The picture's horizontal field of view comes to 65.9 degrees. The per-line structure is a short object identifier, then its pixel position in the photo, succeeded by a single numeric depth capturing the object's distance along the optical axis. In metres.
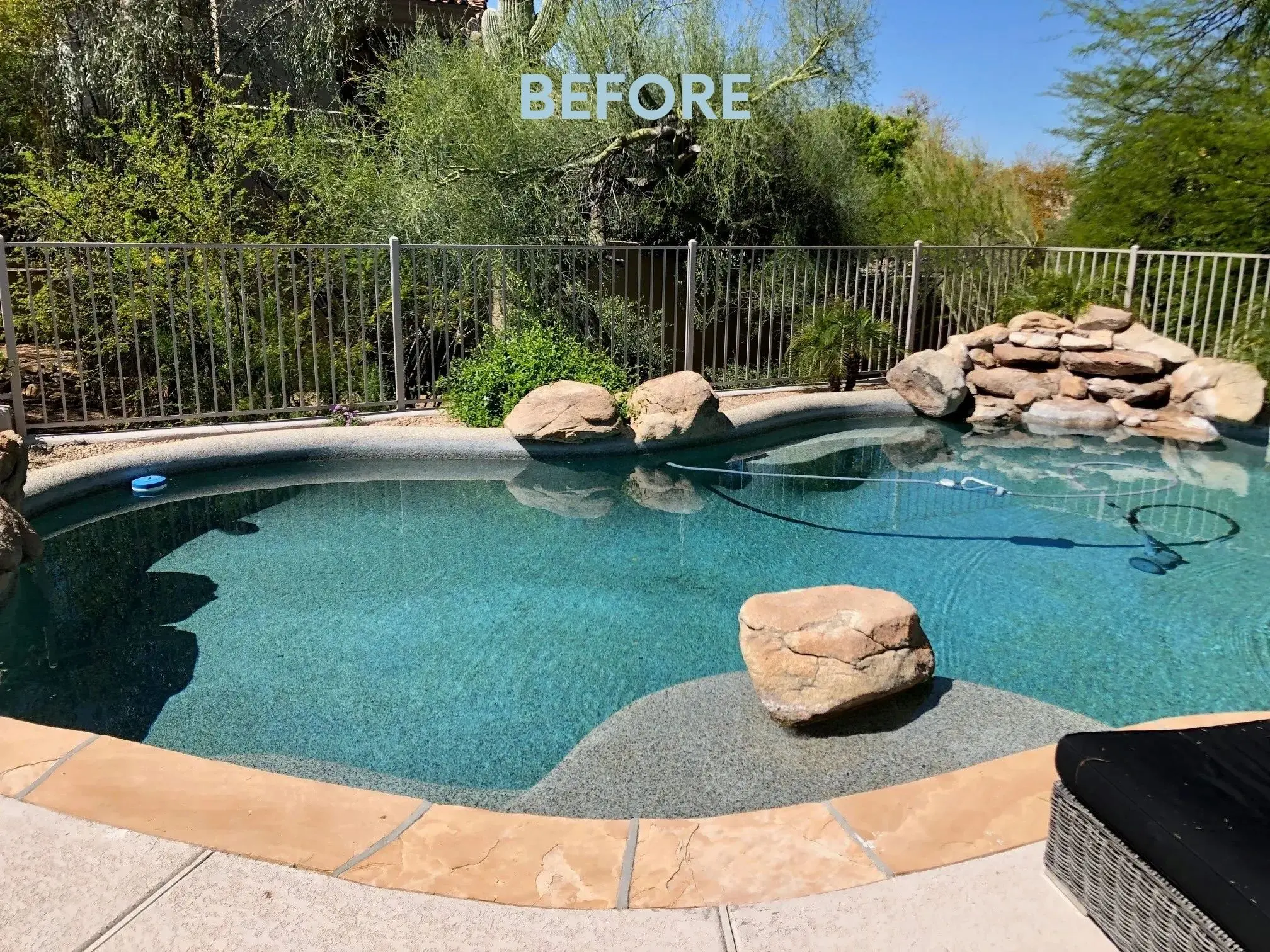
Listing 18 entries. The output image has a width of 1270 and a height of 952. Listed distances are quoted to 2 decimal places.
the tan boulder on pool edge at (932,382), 9.21
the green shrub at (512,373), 7.95
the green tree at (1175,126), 10.42
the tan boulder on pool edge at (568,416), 7.29
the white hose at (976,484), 6.83
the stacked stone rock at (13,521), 3.98
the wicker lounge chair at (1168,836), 1.77
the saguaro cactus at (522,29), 11.12
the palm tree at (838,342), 9.70
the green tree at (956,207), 12.95
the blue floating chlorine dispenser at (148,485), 6.36
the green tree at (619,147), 9.95
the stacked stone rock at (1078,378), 8.66
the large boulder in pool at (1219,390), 8.34
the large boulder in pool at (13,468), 4.77
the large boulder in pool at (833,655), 3.38
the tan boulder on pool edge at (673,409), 7.66
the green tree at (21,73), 10.42
